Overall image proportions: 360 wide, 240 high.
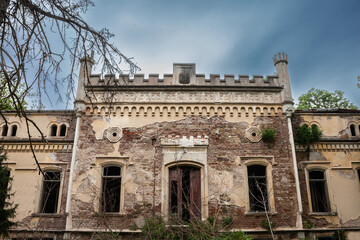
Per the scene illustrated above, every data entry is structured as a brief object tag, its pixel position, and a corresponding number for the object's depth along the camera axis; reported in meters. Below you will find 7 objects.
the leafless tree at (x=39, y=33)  4.33
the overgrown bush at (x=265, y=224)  11.36
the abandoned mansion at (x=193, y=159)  11.70
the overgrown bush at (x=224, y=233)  9.40
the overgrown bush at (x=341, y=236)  11.83
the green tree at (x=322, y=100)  24.97
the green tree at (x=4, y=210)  10.48
